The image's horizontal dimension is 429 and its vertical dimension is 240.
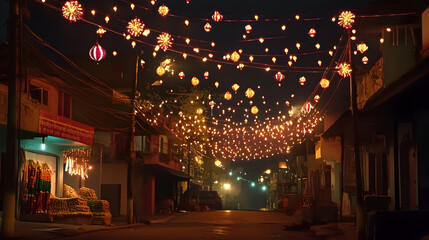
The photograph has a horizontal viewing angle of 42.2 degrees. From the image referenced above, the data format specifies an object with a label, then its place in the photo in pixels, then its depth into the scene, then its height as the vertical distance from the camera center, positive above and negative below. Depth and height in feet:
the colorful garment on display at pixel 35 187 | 77.85 -1.48
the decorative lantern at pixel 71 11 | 55.42 +16.57
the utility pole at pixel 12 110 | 52.44 +6.42
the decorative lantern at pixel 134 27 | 61.82 +16.65
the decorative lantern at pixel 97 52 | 68.39 +15.34
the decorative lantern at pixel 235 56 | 72.08 +15.65
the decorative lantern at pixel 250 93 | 88.33 +13.32
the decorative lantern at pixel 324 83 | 86.69 +14.71
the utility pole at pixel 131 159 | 90.74 +2.97
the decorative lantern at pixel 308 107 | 102.27 +12.95
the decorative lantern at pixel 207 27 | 65.05 +17.50
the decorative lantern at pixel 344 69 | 75.10 +14.54
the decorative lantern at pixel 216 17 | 63.46 +18.21
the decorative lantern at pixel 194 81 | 91.46 +15.80
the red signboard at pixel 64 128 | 74.43 +7.05
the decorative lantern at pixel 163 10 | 60.49 +18.24
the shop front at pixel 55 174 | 76.02 +0.53
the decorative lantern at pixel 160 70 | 84.38 +16.24
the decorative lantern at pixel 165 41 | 65.98 +16.12
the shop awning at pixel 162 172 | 136.36 +1.30
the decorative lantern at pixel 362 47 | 75.51 +17.58
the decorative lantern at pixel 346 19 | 67.21 +19.08
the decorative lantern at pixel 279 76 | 82.23 +14.90
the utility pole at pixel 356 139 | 62.48 +4.51
